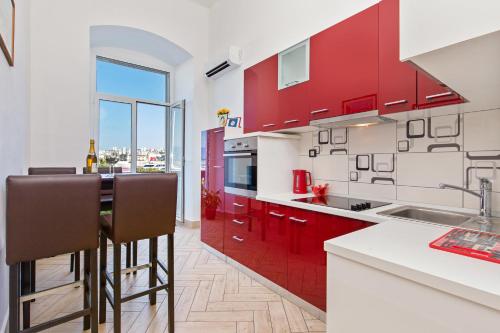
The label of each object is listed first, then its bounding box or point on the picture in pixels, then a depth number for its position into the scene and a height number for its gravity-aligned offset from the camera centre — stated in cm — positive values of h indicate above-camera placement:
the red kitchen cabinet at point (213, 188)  305 -28
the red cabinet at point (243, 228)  247 -64
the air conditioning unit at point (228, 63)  368 +153
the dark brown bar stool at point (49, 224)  121 -30
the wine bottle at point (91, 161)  242 +4
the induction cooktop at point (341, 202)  169 -27
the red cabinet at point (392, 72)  158 +60
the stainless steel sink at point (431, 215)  151 -30
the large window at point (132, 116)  437 +90
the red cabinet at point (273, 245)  214 -69
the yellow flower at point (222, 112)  340 +71
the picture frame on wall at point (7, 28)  156 +89
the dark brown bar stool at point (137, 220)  156 -35
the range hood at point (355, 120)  178 +35
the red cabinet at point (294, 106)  227 +56
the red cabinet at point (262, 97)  260 +75
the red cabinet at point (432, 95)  143 +41
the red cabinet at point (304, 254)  183 -66
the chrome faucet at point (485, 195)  143 -15
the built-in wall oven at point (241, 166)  249 +0
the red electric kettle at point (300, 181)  254 -15
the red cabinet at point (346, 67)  179 +76
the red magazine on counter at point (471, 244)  85 -28
